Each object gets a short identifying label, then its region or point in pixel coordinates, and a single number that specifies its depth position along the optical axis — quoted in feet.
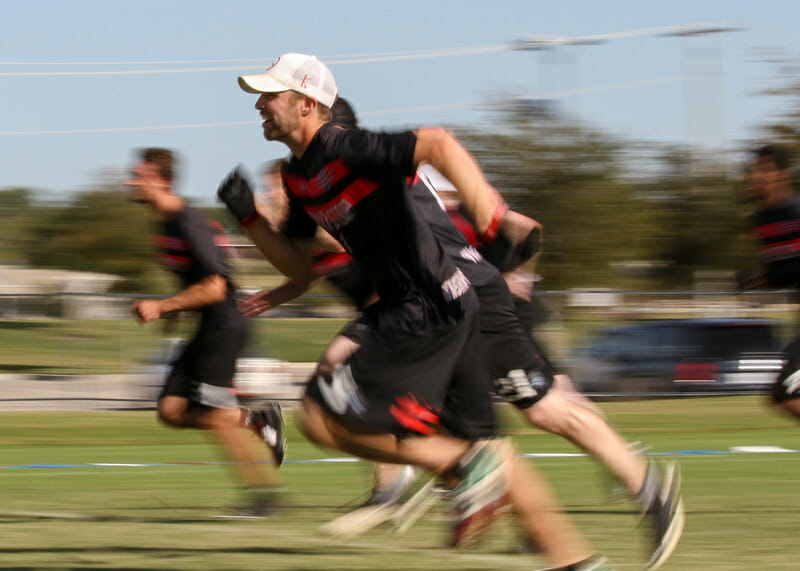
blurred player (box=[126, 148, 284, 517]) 40.50
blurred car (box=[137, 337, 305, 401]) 81.41
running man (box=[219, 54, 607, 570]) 24.56
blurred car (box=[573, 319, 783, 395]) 86.84
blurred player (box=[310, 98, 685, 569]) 28.48
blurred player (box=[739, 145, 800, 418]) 40.81
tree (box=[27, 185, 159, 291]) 292.61
